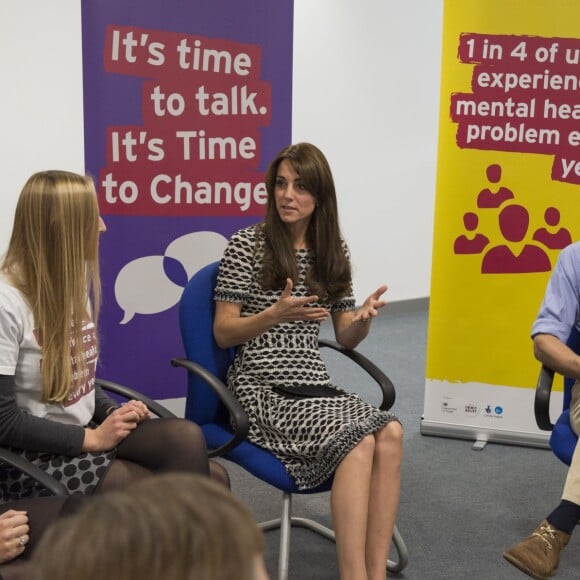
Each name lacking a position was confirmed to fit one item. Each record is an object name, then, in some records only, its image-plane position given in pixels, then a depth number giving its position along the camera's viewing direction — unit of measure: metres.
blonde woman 2.08
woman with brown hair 2.48
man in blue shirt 2.64
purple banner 3.23
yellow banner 3.66
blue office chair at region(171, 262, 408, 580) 2.53
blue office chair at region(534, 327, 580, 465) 2.71
